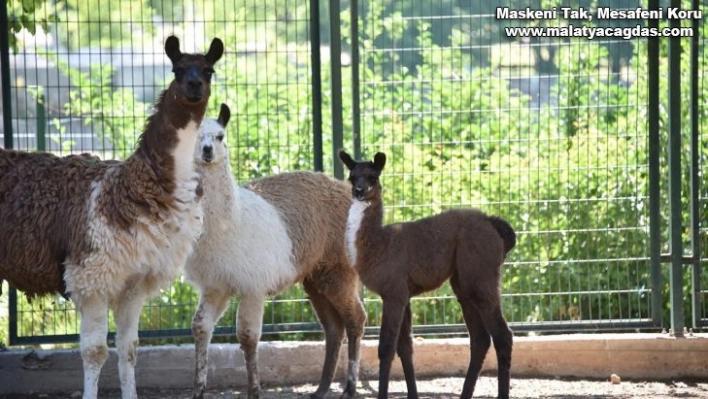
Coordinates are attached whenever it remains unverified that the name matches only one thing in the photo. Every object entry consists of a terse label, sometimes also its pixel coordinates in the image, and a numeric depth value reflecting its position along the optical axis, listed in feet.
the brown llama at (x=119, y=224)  45.01
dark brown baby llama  47.37
